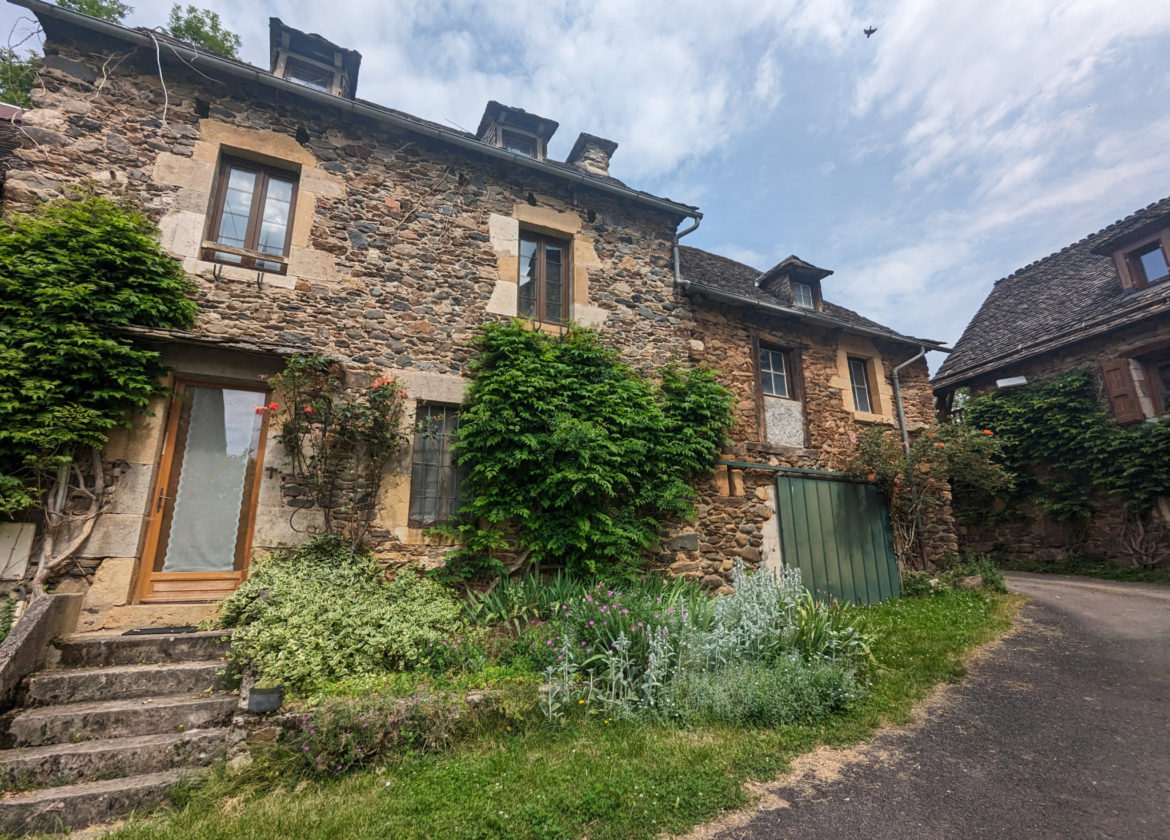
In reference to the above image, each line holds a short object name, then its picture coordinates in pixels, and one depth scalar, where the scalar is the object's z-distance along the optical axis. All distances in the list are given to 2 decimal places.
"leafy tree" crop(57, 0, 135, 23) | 7.56
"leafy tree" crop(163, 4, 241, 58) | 8.77
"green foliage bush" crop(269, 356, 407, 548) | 4.85
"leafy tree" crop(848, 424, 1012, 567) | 8.02
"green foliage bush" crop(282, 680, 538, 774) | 3.02
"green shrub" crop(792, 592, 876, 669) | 4.35
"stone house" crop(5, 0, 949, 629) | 4.57
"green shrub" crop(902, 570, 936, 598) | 7.80
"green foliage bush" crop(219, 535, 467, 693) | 3.51
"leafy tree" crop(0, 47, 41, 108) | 6.28
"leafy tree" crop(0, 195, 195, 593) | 3.86
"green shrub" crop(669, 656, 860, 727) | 3.62
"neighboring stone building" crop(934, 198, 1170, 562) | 9.30
